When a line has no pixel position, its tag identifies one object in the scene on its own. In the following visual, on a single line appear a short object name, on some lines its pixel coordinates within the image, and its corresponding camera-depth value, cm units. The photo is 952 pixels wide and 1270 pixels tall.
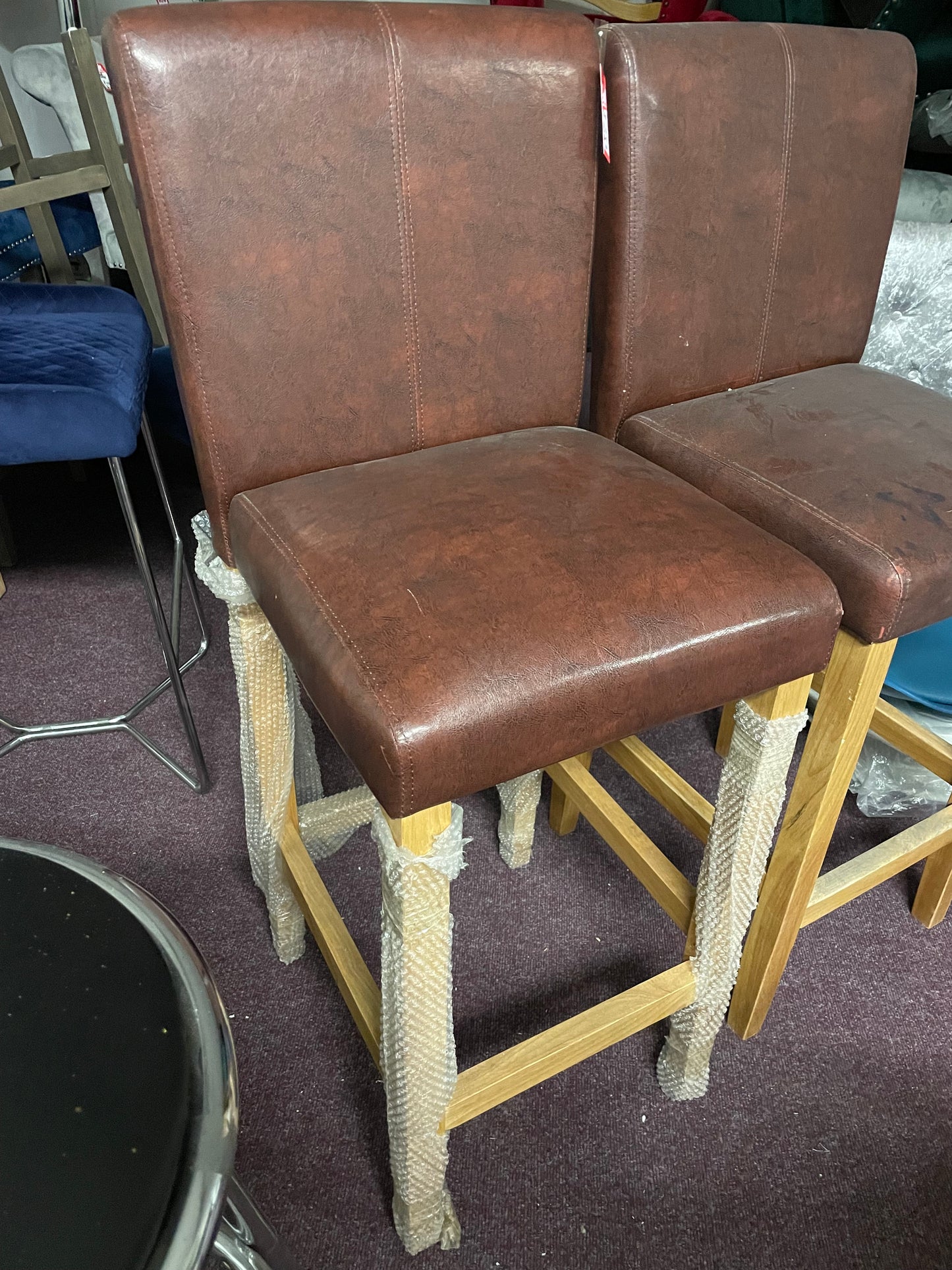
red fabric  203
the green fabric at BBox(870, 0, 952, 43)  159
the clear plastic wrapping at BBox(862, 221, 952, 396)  132
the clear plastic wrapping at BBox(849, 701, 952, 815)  130
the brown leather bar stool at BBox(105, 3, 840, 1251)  64
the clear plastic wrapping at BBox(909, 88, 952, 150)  149
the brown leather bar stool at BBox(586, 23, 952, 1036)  82
